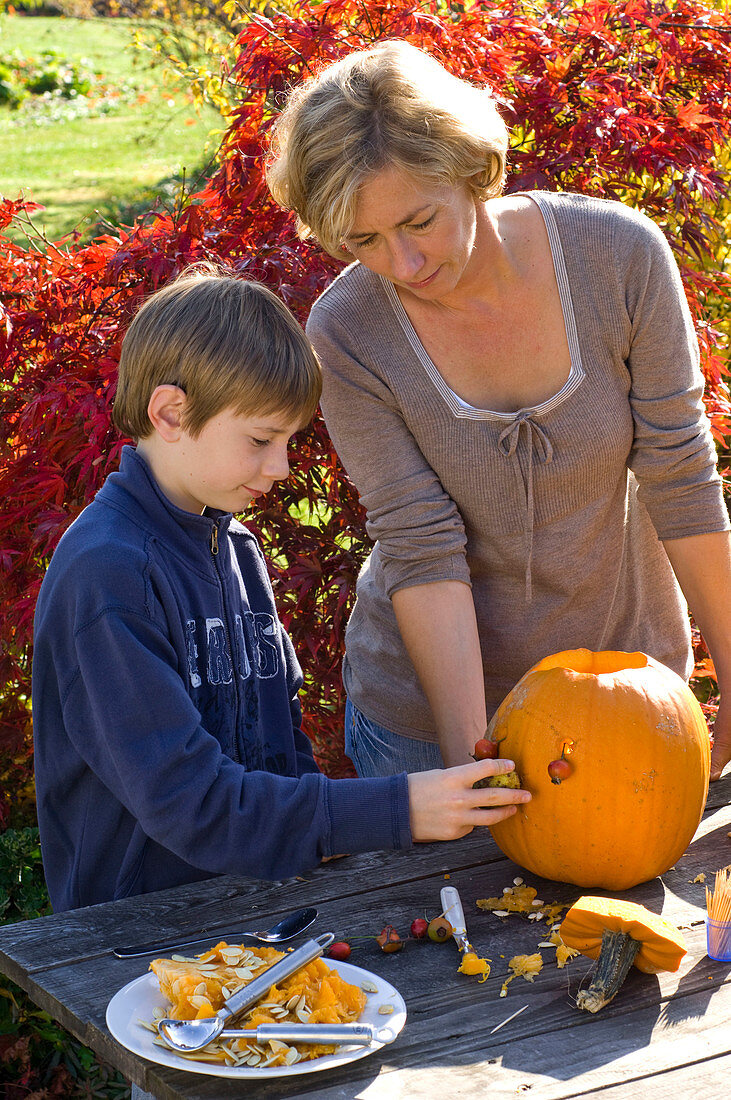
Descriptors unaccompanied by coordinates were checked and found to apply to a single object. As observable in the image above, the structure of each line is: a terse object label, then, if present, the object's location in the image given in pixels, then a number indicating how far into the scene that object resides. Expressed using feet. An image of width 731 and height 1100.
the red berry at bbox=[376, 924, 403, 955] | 5.32
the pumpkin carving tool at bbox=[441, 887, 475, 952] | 5.35
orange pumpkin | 5.73
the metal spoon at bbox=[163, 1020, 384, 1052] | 4.43
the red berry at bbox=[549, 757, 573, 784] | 5.71
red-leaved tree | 9.93
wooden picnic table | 4.37
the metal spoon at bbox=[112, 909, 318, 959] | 5.39
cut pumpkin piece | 4.83
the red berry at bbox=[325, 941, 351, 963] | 5.22
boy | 5.68
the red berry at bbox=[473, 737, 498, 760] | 6.07
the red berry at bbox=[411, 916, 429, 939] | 5.44
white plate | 4.32
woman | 7.06
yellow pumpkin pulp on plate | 4.56
